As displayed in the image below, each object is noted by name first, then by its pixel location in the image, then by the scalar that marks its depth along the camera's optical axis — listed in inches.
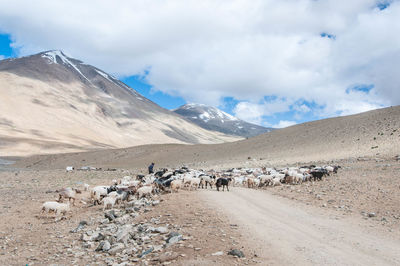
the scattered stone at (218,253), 316.8
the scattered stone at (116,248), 351.9
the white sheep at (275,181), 880.3
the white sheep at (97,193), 661.3
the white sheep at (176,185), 713.0
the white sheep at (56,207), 563.5
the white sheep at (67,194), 650.8
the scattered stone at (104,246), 363.6
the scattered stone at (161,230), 393.7
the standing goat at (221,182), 770.2
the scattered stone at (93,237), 403.2
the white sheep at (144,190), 654.5
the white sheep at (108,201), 590.6
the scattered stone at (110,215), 501.1
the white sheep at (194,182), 783.5
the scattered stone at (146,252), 333.1
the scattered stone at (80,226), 461.7
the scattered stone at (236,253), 310.9
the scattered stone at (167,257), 310.9
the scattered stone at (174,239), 352.2
